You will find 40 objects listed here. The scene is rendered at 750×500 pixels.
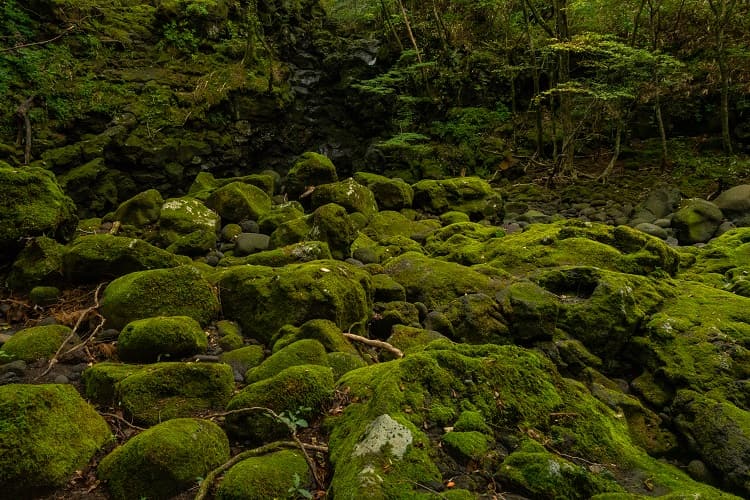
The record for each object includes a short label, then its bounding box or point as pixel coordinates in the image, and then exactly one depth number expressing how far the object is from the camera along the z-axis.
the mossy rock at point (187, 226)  7.65
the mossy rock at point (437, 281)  5.83
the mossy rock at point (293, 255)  6.34
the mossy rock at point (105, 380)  3.56
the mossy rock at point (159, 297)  4.75
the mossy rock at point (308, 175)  11.62
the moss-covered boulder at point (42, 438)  2.53
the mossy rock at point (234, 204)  9.39
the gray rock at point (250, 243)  7.79
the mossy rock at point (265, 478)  2.47
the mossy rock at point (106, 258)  5.61
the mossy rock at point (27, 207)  5.88
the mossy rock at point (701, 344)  4.03
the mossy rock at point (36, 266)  5.71
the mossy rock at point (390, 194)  11.52
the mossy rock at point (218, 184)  10.98
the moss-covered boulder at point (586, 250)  6.35
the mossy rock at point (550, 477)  2.26
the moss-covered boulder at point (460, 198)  11.83
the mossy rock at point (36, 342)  4.23
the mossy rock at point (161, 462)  2.62
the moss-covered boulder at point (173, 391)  3.33
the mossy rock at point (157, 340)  4.05
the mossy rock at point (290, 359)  3.76
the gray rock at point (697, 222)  8.93
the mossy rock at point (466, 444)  2.43
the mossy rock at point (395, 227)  9.48
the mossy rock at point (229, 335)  4.61
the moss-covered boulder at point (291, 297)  4.83
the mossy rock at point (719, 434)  3.09
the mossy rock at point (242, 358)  4.18
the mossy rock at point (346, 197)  9.85
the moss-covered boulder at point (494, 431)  2.27
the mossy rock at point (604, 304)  4.79
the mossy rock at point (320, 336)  4.20
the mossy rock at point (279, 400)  3.04
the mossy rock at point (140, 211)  9.15
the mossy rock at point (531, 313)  4.79
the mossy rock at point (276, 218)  8.66
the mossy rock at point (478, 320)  4.83
